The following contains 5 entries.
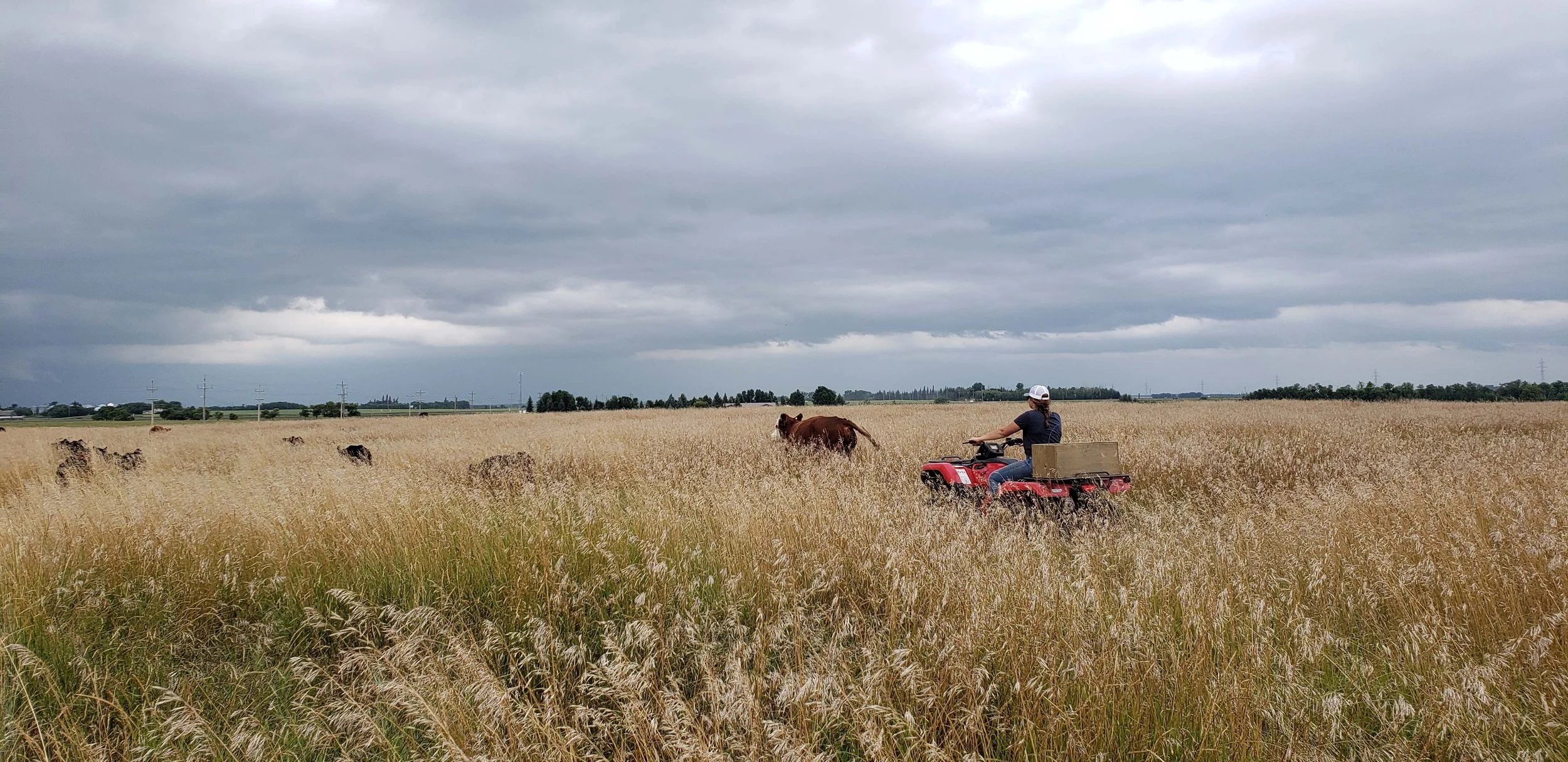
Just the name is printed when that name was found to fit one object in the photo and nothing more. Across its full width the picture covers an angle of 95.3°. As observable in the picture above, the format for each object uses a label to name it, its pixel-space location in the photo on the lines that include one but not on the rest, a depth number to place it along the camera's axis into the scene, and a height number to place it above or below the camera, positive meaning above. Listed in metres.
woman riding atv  8.80 -0.39
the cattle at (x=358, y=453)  14.69 -1.10
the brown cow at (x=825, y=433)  13.59 -0.73
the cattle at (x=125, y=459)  14.72 -1.17
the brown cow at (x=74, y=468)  11.93 -1.13
